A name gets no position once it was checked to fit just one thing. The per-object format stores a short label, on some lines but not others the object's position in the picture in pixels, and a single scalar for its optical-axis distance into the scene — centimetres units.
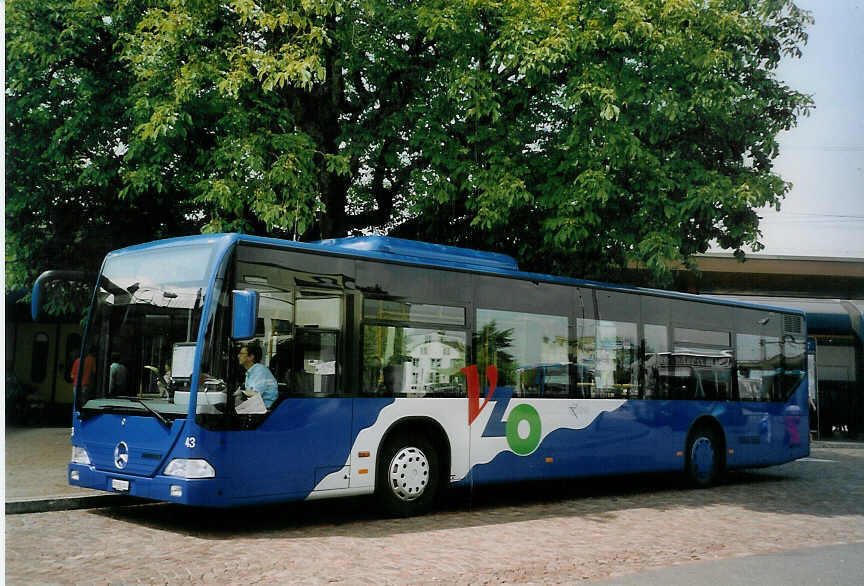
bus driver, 930
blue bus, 921
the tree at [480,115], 1366
